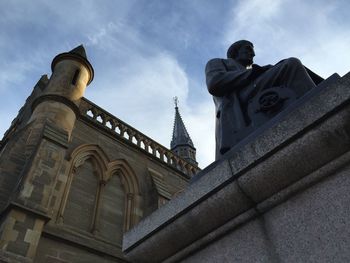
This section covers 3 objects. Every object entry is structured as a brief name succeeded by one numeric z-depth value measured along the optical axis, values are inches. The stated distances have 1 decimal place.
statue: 95.3
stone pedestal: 60.4
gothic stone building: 289.1
